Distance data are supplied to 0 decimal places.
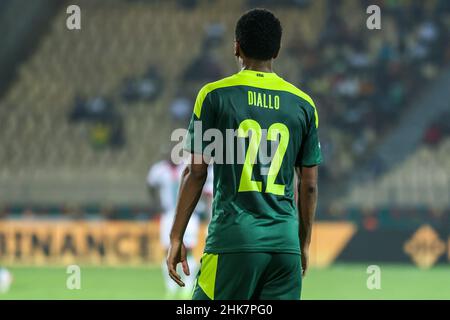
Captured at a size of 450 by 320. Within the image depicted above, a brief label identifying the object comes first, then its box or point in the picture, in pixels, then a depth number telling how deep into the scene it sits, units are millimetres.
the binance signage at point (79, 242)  18328
